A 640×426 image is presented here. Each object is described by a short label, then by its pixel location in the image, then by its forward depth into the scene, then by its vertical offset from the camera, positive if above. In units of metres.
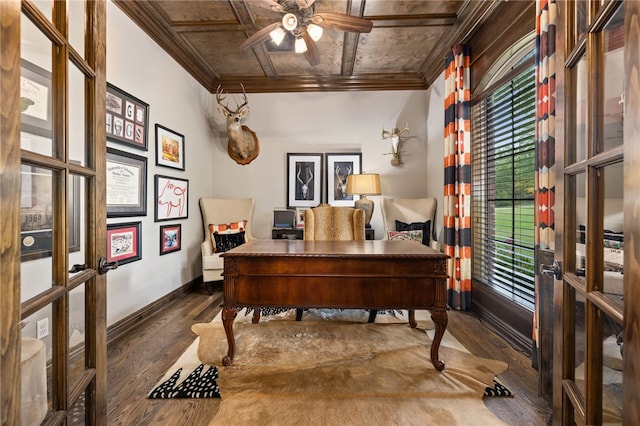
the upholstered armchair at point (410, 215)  3.65 -0.03
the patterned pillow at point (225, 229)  3.62 -0.21
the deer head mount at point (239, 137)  3.92 +1.11
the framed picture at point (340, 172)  4.34 +0.62
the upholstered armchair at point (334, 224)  2.91 -0.12
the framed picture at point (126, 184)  2.35 +0.25
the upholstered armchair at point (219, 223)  3.46 -0.14
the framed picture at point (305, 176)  4.38 +0.57
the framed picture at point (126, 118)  2.31 +0.83
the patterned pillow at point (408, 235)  3.53 -0.28
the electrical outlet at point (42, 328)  0.74 -0.31
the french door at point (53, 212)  0.58 +0.00
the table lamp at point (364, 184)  3.72 +0.38
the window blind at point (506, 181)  2.21 +0.29
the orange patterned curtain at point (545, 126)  1.70 +0.53
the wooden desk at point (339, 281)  1.80 -0.44
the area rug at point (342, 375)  1.49 -1.04
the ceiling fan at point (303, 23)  2.17 +1.52
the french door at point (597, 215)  0.60 -0.01
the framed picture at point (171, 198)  3.00 +0.17
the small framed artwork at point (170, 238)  3.06 -0.29
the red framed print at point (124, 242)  2.32 -0.26
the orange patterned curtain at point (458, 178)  2.94 +0.37
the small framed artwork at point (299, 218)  4.17 -0.08
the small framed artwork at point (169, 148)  3.00 +0.73
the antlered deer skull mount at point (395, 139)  4.14 +1.08
